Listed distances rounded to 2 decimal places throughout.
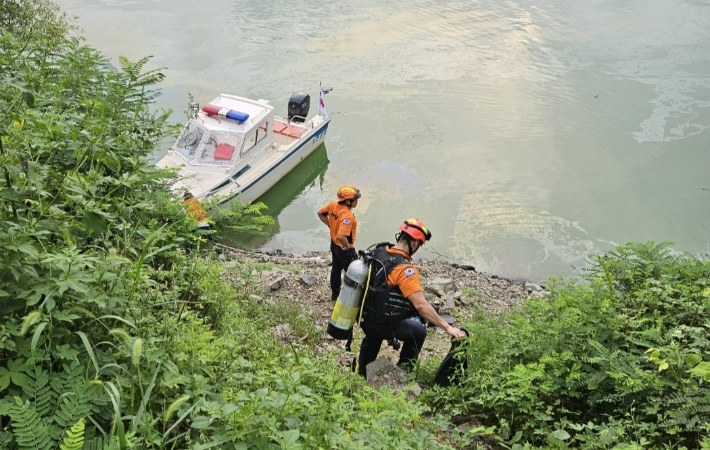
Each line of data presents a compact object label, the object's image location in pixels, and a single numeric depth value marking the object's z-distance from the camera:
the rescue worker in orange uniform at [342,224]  8.14
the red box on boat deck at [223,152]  13.31
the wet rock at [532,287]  11.77
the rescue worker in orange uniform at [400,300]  5.38
